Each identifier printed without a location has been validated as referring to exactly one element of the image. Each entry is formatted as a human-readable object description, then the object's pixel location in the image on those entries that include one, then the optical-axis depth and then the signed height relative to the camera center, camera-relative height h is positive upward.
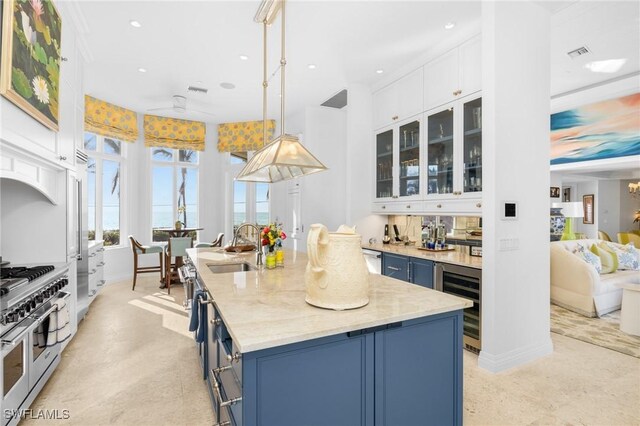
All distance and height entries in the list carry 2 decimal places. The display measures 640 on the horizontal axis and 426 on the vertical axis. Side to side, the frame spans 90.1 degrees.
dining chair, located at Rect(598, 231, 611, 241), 7.98 -0.55
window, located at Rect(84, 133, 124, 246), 5.66 +0.51
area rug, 3.09 -1.26
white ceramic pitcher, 1.36 -0.24
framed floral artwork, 1.81 +1.03
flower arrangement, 2.44 -0.16
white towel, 2.23 -0.78
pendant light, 2.29 +0.47
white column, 2.60 +0.28
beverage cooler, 2.79 -0.69
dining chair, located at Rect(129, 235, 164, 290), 5.29 -0.65
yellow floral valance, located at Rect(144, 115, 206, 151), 6.16 +1.63
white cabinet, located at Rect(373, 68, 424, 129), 3.84 +1.48
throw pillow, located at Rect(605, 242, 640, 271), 4.66 -0.64
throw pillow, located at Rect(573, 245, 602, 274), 4.16 -0.58
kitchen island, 1.17 -0.60
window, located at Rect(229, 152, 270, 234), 7.01 +0.32
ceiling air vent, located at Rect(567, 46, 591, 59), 3.52 +1.84
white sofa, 3.87 -0.88
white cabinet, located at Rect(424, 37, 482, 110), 3.13 +1.47
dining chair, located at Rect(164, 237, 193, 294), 5.14 -0.53
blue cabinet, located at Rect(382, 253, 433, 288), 3.24 -0.60
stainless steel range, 1.74 -0.68
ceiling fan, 5.09 +1.79
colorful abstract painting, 5.36 +1.50
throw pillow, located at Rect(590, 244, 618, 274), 4.40 -0.63
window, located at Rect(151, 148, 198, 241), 6.54 +0.55
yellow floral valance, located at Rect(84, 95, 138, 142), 5.23 +1.63
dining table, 5.41 -0.35
